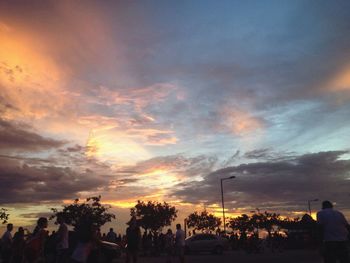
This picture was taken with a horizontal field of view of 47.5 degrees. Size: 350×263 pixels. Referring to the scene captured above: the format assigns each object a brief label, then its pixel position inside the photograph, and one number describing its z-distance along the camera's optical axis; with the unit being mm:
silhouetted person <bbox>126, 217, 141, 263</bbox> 14211
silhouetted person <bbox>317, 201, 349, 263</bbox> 8570
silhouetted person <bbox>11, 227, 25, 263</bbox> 12094
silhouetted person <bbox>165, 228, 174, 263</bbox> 21112
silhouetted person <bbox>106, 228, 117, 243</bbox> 25697
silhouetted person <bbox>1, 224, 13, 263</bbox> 14203
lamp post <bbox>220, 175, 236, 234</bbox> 47812
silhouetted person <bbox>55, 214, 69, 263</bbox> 11969
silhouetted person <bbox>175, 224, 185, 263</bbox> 16344
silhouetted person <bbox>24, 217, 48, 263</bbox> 9433
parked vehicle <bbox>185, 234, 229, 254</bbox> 33469
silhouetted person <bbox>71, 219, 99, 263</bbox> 7500
